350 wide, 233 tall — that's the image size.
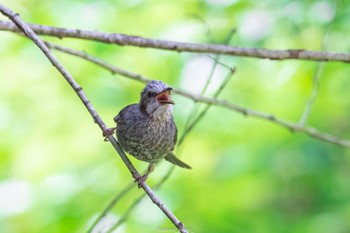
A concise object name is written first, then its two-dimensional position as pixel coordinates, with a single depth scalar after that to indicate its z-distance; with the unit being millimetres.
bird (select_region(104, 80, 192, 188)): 8914
